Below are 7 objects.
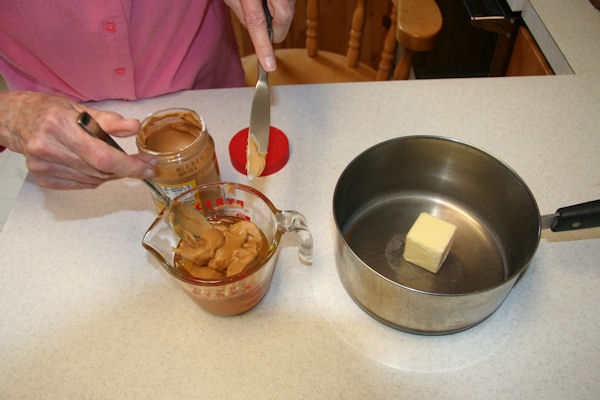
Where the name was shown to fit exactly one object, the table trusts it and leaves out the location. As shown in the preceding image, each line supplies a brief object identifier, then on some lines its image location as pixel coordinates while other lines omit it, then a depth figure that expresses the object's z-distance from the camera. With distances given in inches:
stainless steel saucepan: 22.4
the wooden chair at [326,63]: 51.1
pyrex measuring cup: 22.6
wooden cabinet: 42.3
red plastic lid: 32.0
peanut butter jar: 25.9
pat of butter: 25.2
